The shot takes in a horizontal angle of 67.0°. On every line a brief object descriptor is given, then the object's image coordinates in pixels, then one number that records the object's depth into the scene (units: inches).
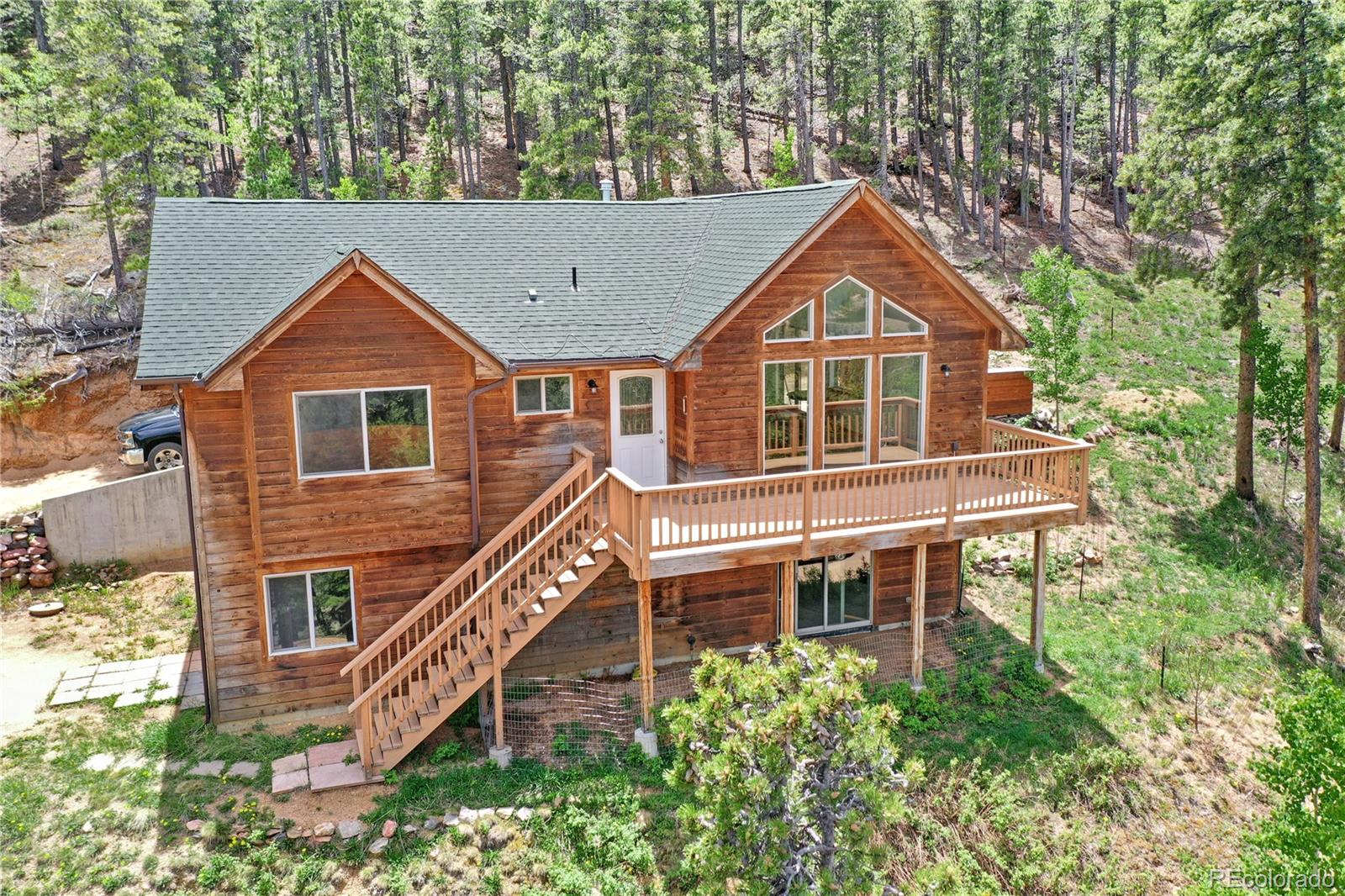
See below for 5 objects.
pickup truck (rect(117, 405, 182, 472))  967.0
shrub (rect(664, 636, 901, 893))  370.9
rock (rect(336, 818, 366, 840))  500.7
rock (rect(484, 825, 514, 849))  499.8
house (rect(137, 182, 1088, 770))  573.6
